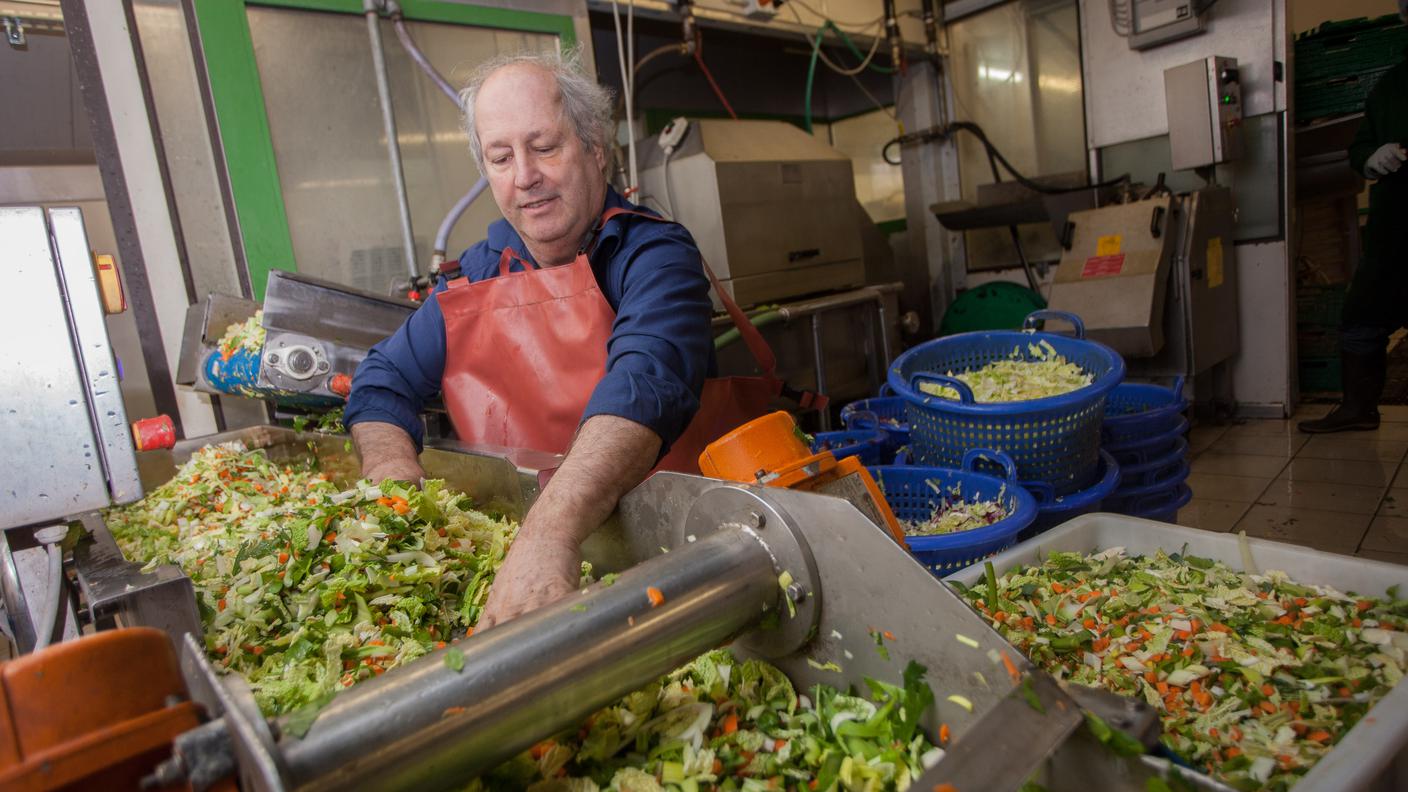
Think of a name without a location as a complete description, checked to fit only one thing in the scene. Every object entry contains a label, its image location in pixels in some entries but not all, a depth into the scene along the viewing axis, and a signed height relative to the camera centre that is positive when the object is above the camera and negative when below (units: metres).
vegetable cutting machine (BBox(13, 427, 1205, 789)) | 0.58 -0.33
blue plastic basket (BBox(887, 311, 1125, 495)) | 1.90 -0.47
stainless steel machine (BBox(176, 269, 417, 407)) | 2.19 -0.03
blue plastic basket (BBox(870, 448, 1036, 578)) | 1.44 -0.56
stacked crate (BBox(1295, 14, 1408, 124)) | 4.95 +0.87
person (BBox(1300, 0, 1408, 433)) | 4.20 -0.44
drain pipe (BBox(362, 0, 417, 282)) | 3.19 +0.85
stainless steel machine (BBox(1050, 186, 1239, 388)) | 4.50 -0.34
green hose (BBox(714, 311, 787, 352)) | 3.32 -0.24
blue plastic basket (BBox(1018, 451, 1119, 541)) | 1.88 -0.66
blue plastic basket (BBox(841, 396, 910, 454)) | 2.52 -0.55
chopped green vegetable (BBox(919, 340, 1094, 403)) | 2.25 -0.42
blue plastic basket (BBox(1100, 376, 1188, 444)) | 2.24 -0.58
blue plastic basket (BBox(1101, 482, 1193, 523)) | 2.26 -0.84
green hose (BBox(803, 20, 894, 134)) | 5.13 +1.51
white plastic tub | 0.69 -0.53
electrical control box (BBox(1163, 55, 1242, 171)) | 4.68 +0.63
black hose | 5.42 +0.90
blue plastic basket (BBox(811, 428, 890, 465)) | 2.36 -0.56
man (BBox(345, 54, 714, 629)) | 1.67 -0.01
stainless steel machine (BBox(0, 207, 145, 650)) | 1.11 -0.04
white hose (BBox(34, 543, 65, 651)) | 0.96 -0.31
